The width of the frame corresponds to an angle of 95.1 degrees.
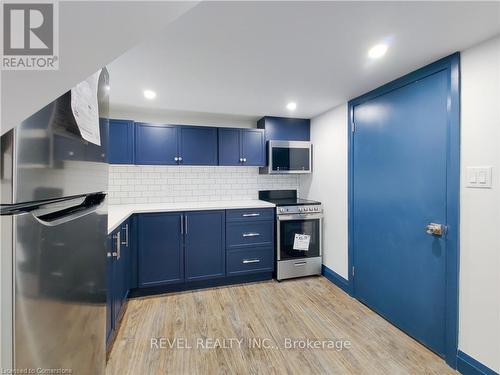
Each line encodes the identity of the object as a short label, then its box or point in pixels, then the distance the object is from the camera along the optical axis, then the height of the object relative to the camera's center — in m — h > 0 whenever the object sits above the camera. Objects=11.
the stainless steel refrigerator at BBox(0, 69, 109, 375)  0.41 -0.14
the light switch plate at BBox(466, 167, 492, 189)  1.40 +0.06
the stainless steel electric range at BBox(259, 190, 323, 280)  2.89 -0.68
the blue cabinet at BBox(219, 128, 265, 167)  3.03 +0.52
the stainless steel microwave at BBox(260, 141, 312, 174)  3.14 +0.40
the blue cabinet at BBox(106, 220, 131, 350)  1.62 -0.76
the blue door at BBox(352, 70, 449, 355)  1.67 -0.15
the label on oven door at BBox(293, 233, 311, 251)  2.93 -0.72
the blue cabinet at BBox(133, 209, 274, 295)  2.50 -0.74
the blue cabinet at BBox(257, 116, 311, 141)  3.18 +0.82
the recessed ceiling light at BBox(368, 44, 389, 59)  1.49 +0.91
